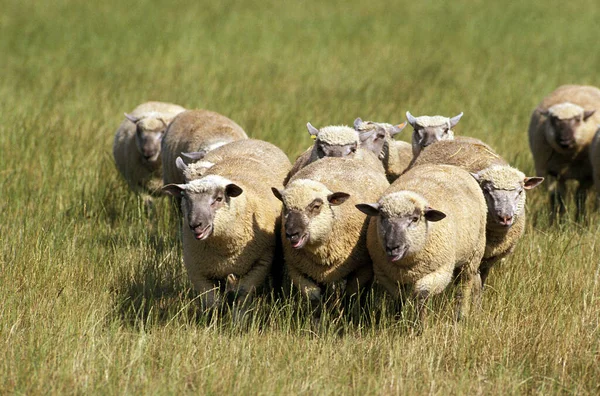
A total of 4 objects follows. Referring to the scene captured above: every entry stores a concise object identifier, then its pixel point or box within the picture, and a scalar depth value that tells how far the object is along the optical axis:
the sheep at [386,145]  17.16
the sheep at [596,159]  18.91
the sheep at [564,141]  19.83
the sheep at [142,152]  19.92
